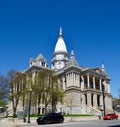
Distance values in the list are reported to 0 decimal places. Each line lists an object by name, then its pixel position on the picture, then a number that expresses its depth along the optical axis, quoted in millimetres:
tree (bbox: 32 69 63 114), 37199
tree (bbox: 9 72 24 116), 37623
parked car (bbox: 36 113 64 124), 21608
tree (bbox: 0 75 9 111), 36051
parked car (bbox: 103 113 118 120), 27460
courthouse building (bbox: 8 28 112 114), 45867
